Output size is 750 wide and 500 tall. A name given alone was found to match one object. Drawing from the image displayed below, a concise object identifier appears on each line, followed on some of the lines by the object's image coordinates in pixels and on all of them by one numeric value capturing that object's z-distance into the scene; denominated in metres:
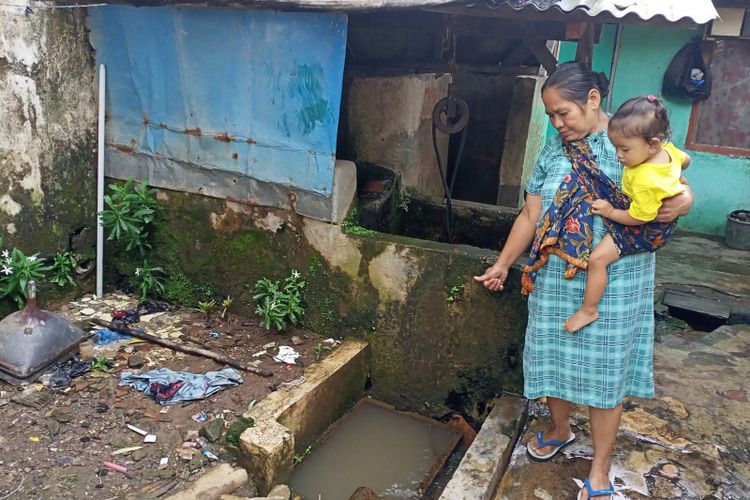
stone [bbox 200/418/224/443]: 3.52
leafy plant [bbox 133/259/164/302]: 5.02
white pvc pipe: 4.80
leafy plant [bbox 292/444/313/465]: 3.98
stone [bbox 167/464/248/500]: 3.11
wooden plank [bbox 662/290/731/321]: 5.57
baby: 2.42
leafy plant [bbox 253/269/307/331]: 4.48
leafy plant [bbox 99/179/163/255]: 4.82
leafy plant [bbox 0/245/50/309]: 4.36
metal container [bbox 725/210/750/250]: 7.86
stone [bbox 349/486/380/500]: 3.66
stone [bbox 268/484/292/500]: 3.26
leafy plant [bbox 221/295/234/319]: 4.79
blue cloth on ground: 3.88
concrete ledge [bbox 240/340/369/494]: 3.36
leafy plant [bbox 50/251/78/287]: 4.78
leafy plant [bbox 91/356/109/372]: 4.10
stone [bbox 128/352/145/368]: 4.18
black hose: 4.16
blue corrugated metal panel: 4.05
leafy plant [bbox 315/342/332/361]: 4.31
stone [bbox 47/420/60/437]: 3.52
